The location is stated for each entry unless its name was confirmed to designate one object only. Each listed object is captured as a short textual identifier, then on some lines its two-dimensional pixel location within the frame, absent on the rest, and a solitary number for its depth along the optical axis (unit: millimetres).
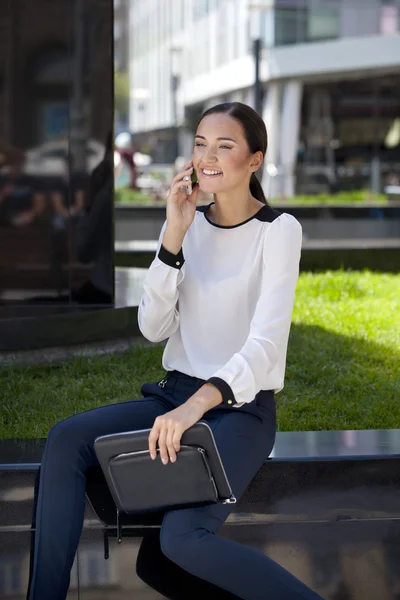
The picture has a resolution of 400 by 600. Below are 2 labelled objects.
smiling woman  3041
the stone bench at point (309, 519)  3533
